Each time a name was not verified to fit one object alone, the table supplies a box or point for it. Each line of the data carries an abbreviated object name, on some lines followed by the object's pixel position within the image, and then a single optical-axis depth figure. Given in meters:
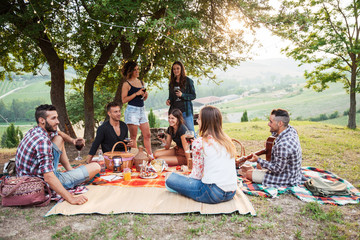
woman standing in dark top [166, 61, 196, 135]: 5.56
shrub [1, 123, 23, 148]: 17.55
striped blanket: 3.47
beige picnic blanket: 3.15
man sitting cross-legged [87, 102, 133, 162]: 4.74
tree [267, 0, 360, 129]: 13.37
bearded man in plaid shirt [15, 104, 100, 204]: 3.12
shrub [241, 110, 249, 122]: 20.61
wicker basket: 4.48
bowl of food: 4.60
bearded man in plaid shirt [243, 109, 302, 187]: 3.66
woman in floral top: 3.07
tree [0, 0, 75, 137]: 6.74
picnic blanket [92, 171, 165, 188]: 4.00
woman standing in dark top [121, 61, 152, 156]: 5.38
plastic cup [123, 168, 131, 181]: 4.21
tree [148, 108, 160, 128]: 16.58
